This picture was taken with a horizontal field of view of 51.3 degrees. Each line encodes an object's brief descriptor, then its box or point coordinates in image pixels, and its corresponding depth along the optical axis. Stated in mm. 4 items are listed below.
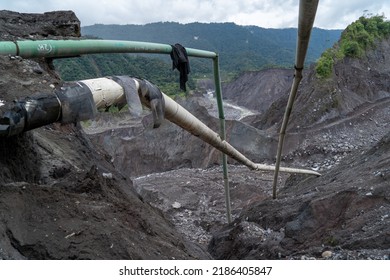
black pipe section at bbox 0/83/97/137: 2971
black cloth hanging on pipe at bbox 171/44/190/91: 5953
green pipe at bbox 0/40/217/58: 3680
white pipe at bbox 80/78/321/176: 3725
